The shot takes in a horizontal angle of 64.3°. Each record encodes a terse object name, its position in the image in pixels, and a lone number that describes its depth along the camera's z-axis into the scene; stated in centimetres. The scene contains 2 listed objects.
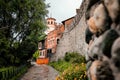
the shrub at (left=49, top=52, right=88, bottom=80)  370
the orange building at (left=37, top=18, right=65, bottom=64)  1693
